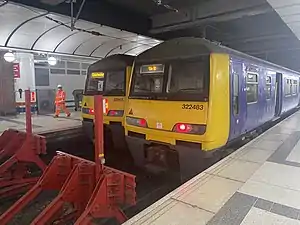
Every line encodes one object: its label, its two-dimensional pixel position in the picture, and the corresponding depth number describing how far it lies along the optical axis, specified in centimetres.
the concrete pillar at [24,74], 1278
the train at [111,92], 689
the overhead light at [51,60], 1291
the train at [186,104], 439
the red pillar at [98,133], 349
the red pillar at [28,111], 545
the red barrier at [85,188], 352
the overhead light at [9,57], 1089
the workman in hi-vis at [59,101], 1205
